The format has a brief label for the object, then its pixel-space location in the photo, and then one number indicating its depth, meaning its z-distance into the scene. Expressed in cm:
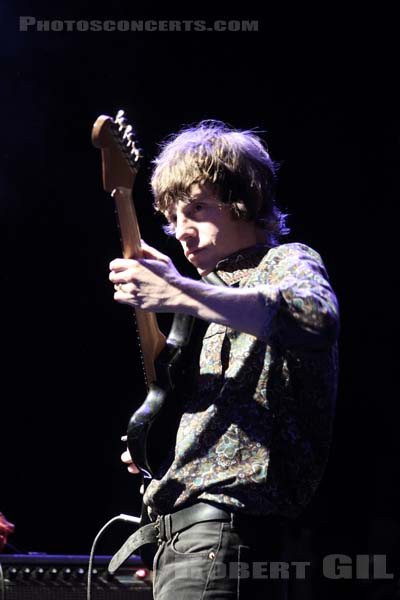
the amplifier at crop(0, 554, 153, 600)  577
